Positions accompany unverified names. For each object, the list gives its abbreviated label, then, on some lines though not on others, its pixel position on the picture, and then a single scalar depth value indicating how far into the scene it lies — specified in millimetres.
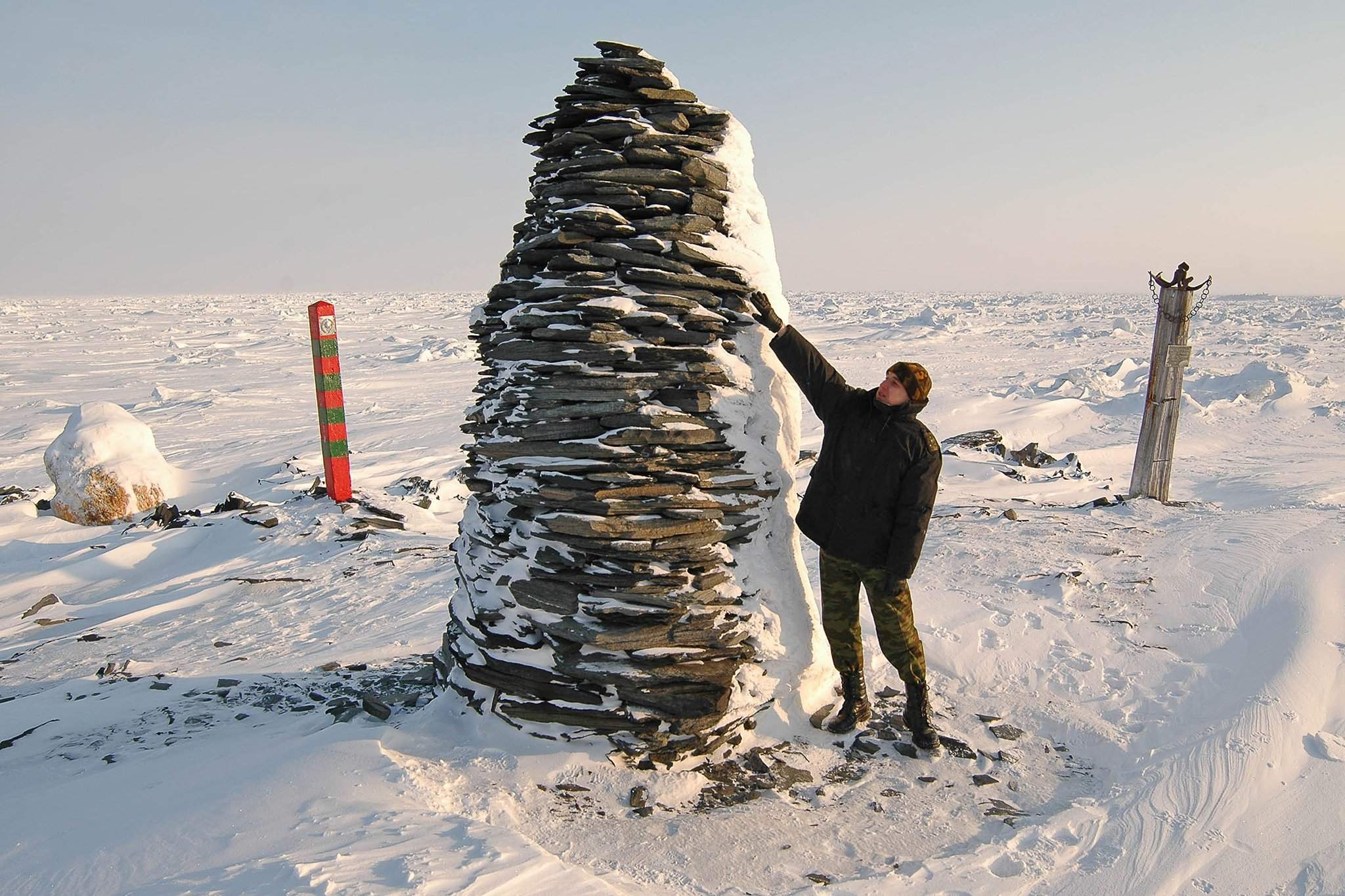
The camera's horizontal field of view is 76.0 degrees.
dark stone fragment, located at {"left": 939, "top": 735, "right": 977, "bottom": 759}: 3877
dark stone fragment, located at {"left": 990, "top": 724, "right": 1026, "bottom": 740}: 4059
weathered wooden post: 8156
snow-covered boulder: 9867
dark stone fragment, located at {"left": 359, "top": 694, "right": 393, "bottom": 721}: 4047
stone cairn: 3623
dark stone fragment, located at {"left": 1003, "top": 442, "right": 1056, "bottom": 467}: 11117
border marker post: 8836
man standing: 3705
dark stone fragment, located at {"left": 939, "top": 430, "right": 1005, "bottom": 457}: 11508
